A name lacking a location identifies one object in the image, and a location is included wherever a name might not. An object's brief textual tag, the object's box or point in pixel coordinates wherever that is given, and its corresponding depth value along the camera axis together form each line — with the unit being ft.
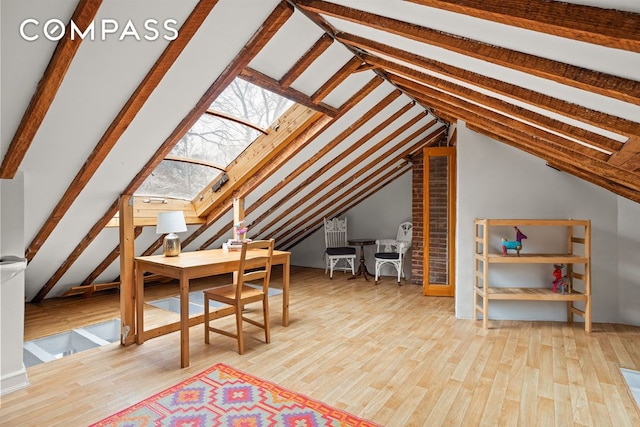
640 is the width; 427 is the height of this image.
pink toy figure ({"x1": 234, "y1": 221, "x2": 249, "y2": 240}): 13.09
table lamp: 10.62
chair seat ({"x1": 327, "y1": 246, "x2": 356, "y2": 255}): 19.95
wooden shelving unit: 11.28
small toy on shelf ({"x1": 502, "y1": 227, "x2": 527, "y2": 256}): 11.98
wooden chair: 9.63
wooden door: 15.75
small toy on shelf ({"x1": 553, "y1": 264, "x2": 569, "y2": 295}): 11.68
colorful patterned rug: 6.50
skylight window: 10.99
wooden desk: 8.94
